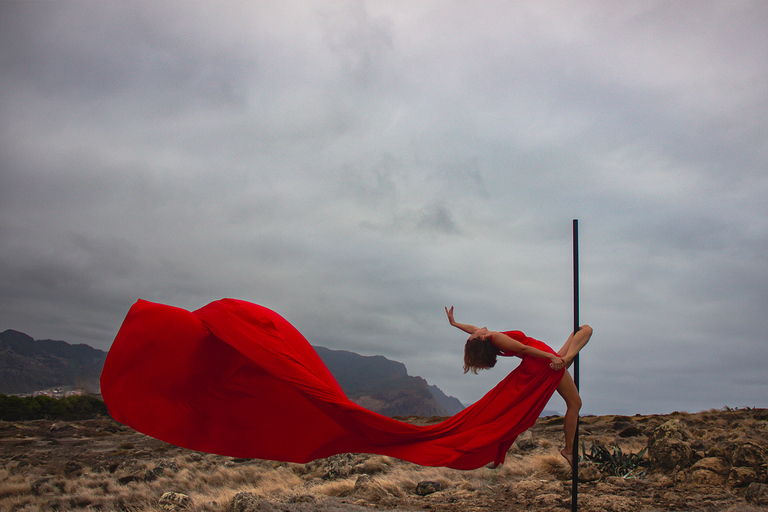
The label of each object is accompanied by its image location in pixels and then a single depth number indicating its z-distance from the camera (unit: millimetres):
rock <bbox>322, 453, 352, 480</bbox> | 14766
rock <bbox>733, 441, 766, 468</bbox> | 9438
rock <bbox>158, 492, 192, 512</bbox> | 10430
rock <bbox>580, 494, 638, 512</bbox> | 8619
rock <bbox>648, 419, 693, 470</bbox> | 10695
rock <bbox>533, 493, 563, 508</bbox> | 9534
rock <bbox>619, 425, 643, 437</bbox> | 17453
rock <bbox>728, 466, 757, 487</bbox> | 9250
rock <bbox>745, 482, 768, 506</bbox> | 8188
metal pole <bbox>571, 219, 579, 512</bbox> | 6496
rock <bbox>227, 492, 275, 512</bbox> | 9539
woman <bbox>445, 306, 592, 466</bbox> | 6332
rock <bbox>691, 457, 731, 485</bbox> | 9680
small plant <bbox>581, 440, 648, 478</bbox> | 11141
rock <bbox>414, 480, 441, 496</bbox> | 11768
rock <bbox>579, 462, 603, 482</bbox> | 10969
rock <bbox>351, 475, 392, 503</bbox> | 11227
